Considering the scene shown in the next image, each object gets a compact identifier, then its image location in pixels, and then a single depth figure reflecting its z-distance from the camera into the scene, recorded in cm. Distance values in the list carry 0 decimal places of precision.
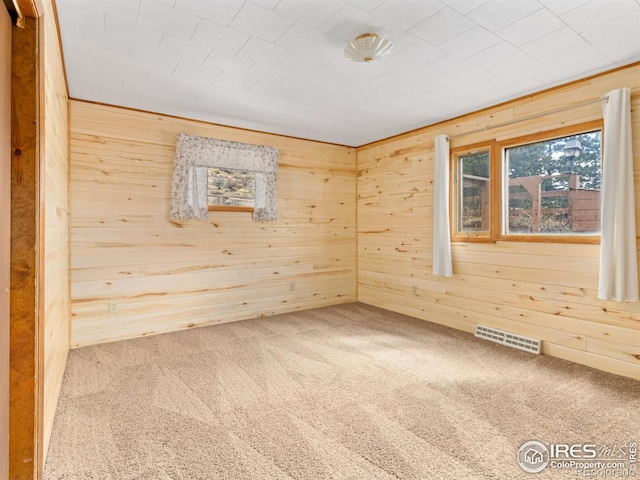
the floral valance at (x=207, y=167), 355
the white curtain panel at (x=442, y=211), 361
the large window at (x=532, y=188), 275
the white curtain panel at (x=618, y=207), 240
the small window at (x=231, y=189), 380
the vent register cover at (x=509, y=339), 300
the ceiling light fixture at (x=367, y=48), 207
